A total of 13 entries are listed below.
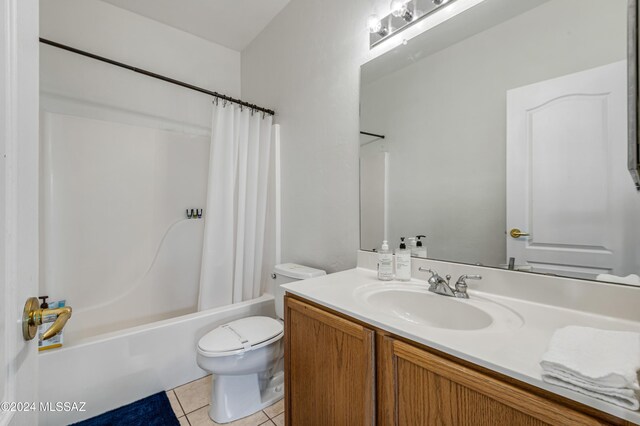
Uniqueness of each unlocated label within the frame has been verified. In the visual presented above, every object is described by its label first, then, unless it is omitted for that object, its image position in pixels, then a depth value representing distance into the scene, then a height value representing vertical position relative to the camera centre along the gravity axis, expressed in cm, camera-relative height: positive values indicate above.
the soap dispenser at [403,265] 120 -24
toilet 134 -76
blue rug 138 -106
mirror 82 +27
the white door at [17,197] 44 +3
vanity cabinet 54 -43
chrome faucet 100 -28
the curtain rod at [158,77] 151 +83
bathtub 135 -83
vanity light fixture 121 +91
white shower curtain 188 +4
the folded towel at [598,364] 44 -27
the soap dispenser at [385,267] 122 -25
